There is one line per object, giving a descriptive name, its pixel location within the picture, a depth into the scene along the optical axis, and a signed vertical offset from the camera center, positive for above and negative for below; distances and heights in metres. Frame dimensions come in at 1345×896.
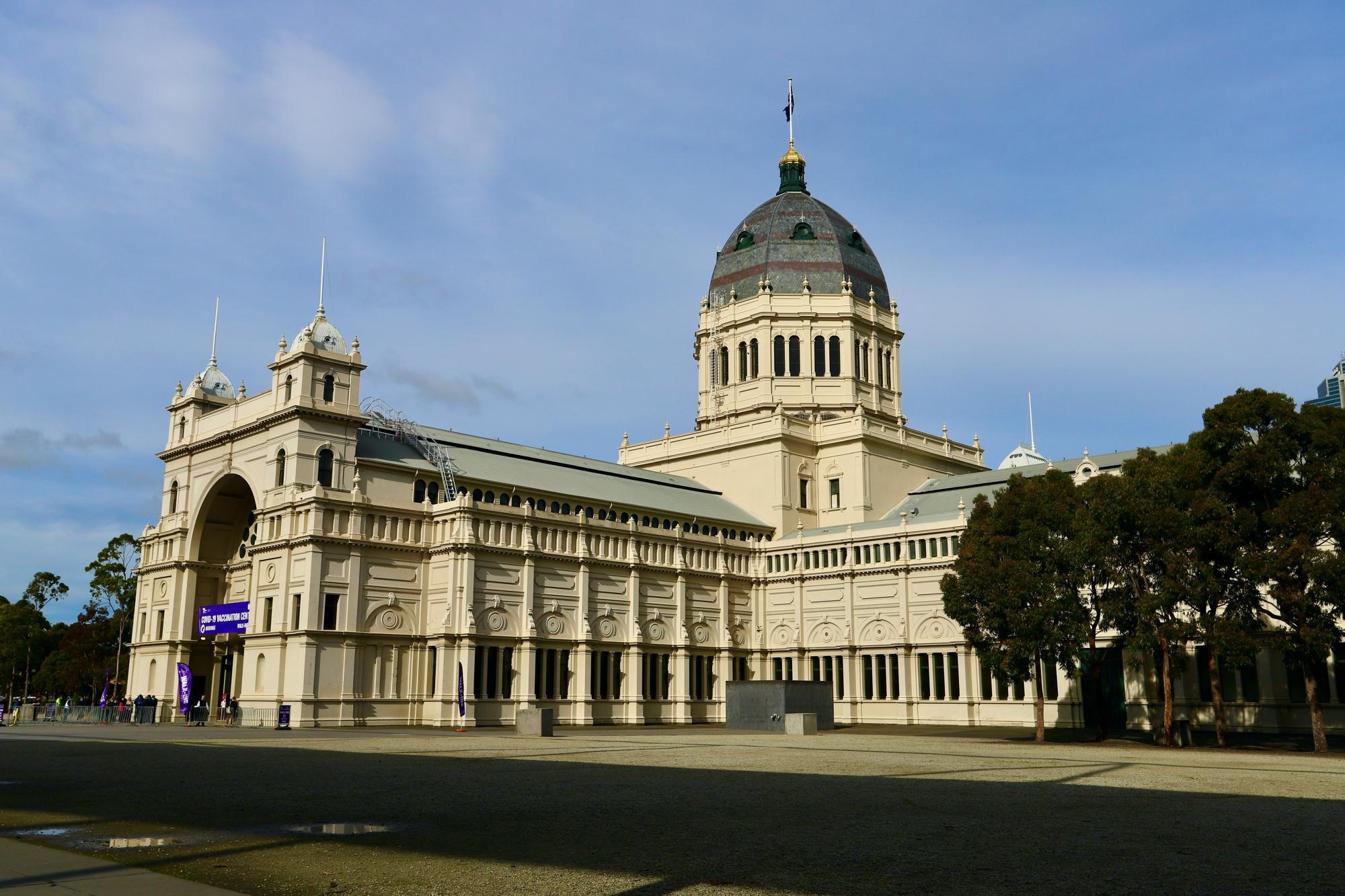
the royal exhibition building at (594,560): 69.81 +8.21
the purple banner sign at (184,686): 73.94 -0.35
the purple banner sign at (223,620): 73.31 +4.01
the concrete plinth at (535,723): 53.22 -1.99
